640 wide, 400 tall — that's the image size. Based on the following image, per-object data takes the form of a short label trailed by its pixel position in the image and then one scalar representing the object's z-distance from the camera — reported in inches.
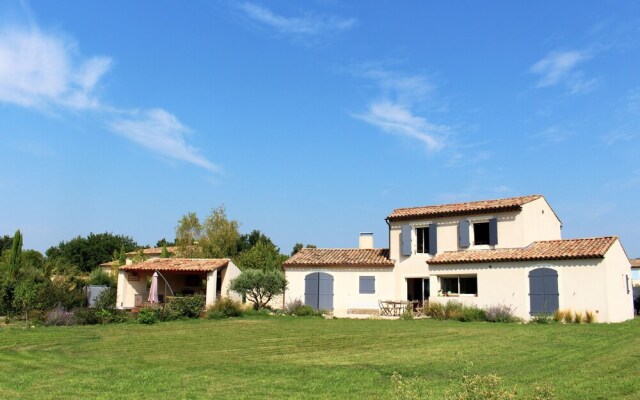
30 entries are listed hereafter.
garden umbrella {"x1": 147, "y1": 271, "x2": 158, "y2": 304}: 1003.3
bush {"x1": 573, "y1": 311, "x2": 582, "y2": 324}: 868.6
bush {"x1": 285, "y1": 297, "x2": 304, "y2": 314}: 1099.3
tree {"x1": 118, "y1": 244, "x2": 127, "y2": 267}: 1796.3
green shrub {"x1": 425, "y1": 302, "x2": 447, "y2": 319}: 965.2
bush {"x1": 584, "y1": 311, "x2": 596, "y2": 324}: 868.6
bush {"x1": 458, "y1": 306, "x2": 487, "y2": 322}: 919.7
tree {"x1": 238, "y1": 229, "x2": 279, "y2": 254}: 2586.1
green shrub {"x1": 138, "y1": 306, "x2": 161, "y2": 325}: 845.2
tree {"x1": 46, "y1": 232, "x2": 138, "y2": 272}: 2664.9
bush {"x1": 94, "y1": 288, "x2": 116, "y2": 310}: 908.5
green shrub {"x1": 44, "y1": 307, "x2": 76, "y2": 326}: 799.1
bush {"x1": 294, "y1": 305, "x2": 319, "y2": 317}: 1081.4
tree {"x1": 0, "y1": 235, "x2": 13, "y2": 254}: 2974.2
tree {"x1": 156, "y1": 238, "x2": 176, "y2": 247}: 2915.6
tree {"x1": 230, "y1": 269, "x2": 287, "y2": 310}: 1128.2
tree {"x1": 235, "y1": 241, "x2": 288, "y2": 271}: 1693.2
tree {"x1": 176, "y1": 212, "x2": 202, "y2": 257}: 1897.1
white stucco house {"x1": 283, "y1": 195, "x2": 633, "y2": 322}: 902.4
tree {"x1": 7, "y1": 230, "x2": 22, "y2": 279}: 1253.7
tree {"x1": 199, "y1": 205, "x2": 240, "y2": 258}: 1876.2
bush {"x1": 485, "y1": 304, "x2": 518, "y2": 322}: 908.0
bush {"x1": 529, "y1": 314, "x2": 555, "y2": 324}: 881.5
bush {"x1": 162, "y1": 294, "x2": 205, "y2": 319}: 926.4
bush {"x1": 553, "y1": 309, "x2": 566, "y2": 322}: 886.4
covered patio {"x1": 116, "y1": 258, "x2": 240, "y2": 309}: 1122.7
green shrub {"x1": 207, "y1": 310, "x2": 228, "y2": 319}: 963.3
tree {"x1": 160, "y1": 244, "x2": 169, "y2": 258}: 1720.0
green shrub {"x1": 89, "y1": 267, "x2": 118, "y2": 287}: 1346.0
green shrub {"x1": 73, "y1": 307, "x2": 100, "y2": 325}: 814.5
